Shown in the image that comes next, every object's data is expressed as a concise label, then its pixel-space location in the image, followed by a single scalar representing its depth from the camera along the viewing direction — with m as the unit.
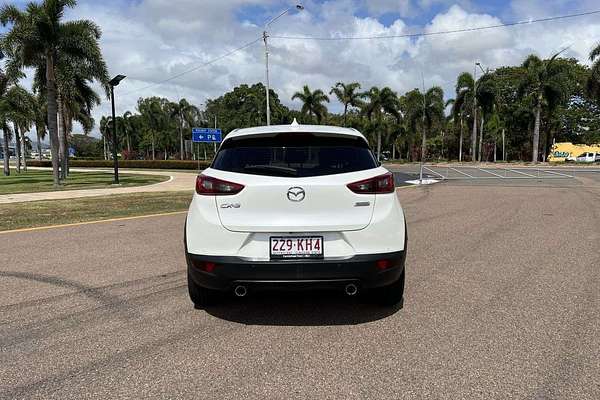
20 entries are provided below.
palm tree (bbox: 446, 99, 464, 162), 51.31
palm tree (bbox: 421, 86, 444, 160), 52.28
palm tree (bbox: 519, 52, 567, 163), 43.09
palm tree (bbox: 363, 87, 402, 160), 55.03
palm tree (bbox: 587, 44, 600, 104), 37.16
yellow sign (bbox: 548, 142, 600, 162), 72.53
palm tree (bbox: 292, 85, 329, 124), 55.44
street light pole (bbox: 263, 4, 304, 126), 27.90
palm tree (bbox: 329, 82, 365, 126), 55.16
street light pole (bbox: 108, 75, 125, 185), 22.67
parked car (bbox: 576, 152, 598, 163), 65.75
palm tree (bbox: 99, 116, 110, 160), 98.00
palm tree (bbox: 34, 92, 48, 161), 36.90
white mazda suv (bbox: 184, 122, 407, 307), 3.28
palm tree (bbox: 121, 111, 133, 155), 92.44
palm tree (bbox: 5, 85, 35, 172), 33.53
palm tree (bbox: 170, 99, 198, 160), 75.06
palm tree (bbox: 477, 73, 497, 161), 48.34
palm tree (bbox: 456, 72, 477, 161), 49.78
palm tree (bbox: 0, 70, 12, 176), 30.94
